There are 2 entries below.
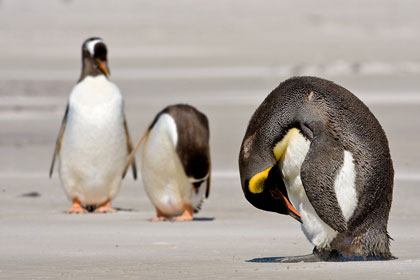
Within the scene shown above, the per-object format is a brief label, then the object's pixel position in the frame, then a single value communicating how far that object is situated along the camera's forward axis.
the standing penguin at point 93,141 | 18.52
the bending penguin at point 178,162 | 17.11
